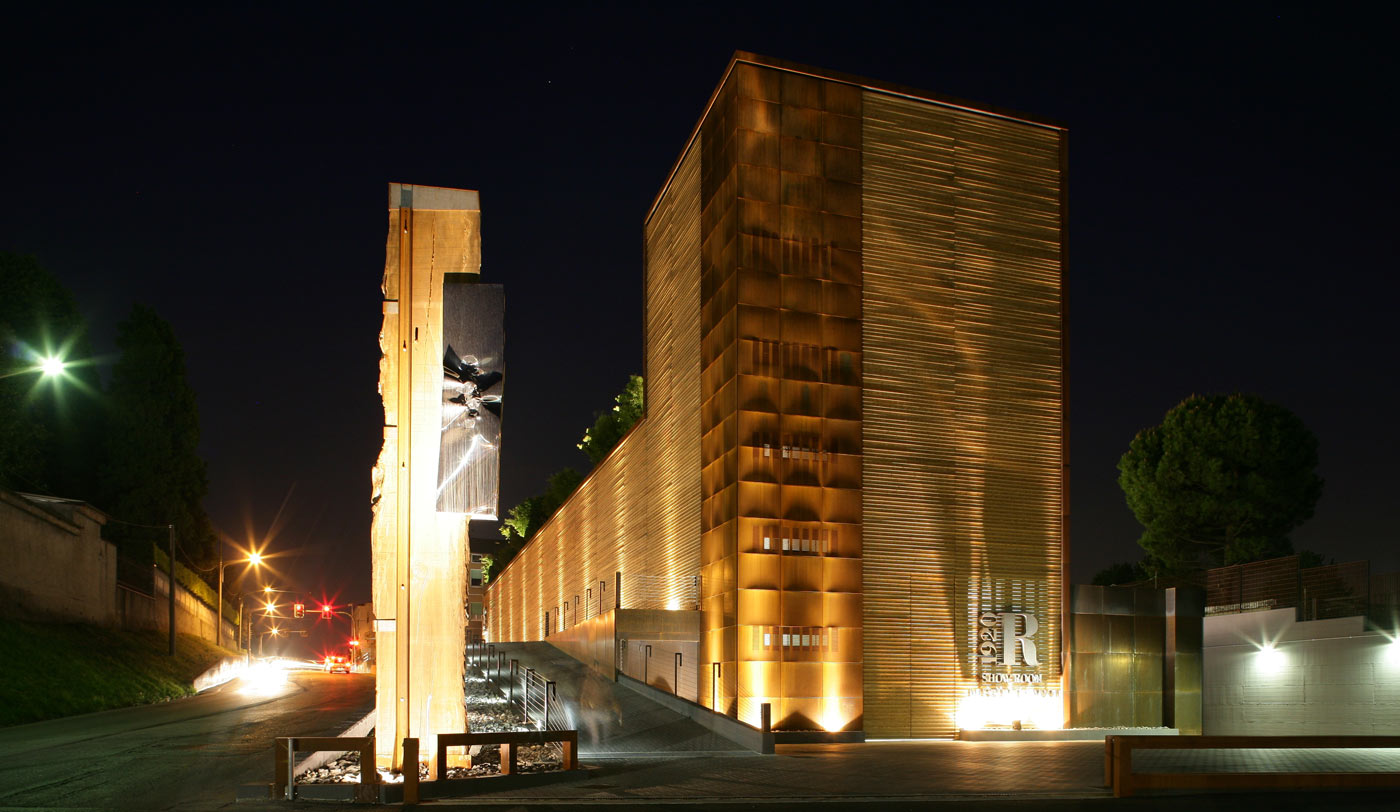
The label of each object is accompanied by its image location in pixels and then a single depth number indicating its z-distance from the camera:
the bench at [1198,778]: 13.15
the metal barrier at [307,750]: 12.22
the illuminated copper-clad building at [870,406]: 25.00
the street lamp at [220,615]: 54.81
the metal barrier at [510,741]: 13.20
